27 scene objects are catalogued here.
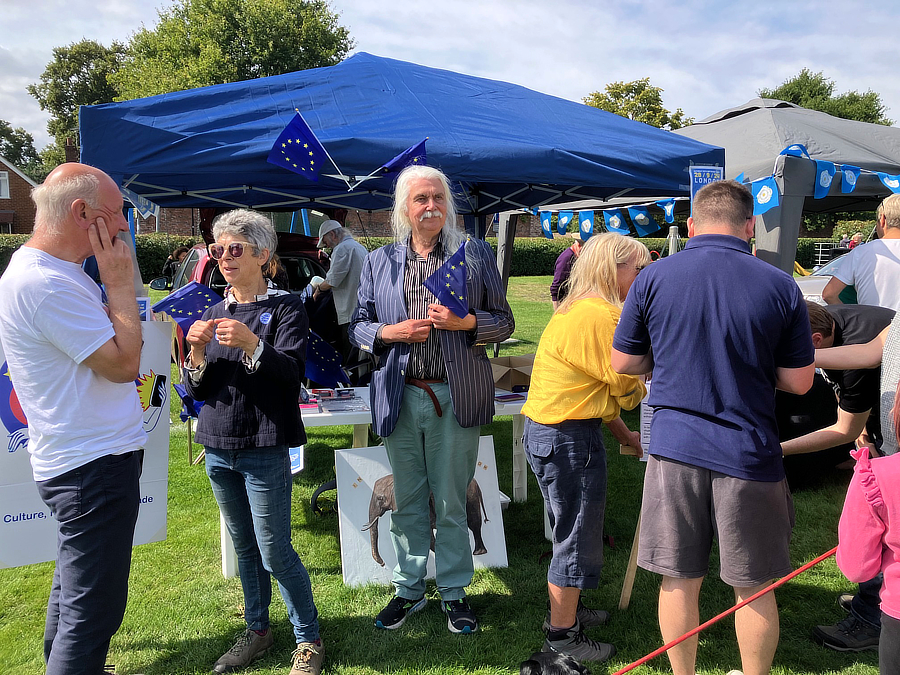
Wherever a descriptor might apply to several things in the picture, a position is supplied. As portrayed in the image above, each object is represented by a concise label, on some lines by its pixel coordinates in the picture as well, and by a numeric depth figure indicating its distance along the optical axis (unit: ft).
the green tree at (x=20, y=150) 190.04
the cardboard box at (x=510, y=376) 13.53
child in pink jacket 5.08
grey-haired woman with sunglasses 7.31
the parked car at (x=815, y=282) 21.49
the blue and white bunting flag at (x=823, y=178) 15.72
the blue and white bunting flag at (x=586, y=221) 29.90
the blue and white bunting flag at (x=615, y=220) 28.89
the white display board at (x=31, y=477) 7.90
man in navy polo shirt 6.23
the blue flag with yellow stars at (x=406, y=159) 9.90
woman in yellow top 7.82
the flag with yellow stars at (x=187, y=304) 8.85
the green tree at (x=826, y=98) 140.97
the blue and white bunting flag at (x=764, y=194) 14.01
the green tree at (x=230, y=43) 87.71
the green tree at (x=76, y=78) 137.49
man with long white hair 8.50
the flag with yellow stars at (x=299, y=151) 9.59
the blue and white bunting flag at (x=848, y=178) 17.67
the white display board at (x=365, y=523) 10.40
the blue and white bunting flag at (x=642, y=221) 24.52
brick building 109.81
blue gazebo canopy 9.75
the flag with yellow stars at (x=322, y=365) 12.96
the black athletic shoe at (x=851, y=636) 8.43
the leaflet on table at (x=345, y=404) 11.39
